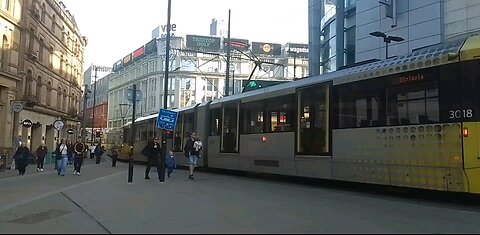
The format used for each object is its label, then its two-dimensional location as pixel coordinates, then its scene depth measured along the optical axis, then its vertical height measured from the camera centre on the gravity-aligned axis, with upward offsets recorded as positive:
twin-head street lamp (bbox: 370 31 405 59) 21.66 +4.97
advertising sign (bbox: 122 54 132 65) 103.85 +18.60
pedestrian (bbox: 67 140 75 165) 28.95 -0.31
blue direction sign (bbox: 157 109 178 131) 18.30 +1.00
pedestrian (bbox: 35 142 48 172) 26.70 -0.67
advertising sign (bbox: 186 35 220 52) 85.51 +18.30
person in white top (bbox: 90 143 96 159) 52.47 -0.91
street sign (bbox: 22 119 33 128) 31.13 +1.31
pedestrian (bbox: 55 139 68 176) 22.53 -0.59
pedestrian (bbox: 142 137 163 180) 18.61 -0.33
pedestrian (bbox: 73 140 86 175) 23.09 -0.65
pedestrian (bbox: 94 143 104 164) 39.16 -0.66
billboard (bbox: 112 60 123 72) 109.89 +18.18
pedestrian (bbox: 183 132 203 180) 18.55 -0.15
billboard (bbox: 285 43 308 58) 89.88 +18.94
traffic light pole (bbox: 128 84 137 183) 16.83 -0.86
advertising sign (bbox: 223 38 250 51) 84.56 +18.76
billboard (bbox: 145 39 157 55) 89.94 +18.51
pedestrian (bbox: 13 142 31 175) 23.38 -0.75
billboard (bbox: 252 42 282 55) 89.88 +18.28
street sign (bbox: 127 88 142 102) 26.11 +2.68
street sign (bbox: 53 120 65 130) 31.33 +1.29
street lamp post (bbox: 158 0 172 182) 17.33 +1.92
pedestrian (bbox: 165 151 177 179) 19.59 -0.69
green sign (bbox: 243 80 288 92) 28.94 +3.88
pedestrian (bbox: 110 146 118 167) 32.96 -0.83
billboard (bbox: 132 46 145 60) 96.34 +18.73
